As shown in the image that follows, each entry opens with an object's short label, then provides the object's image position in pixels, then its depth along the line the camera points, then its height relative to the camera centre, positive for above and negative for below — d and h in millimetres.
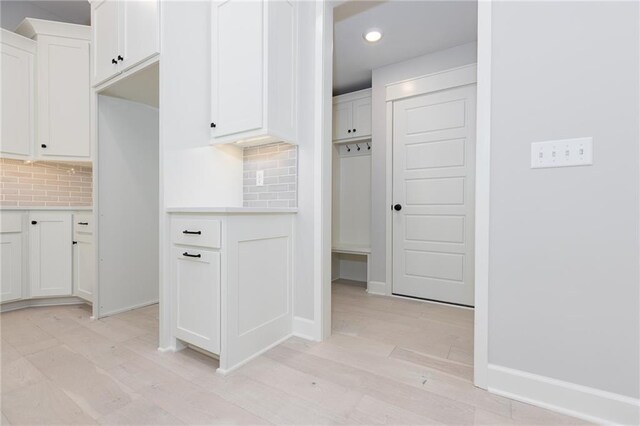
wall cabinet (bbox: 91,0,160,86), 1903 +1237
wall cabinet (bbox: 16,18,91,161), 2607 +1091
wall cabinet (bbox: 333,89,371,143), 3545 +1157
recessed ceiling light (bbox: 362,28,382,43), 2627 +1606
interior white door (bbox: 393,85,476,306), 2809 +131
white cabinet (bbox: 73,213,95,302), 2535 -454
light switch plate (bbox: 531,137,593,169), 1210 +241
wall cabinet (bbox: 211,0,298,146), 1788 +888
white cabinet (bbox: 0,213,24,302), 2430 -438
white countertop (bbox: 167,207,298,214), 1537 -19
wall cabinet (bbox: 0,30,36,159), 2514 +986
